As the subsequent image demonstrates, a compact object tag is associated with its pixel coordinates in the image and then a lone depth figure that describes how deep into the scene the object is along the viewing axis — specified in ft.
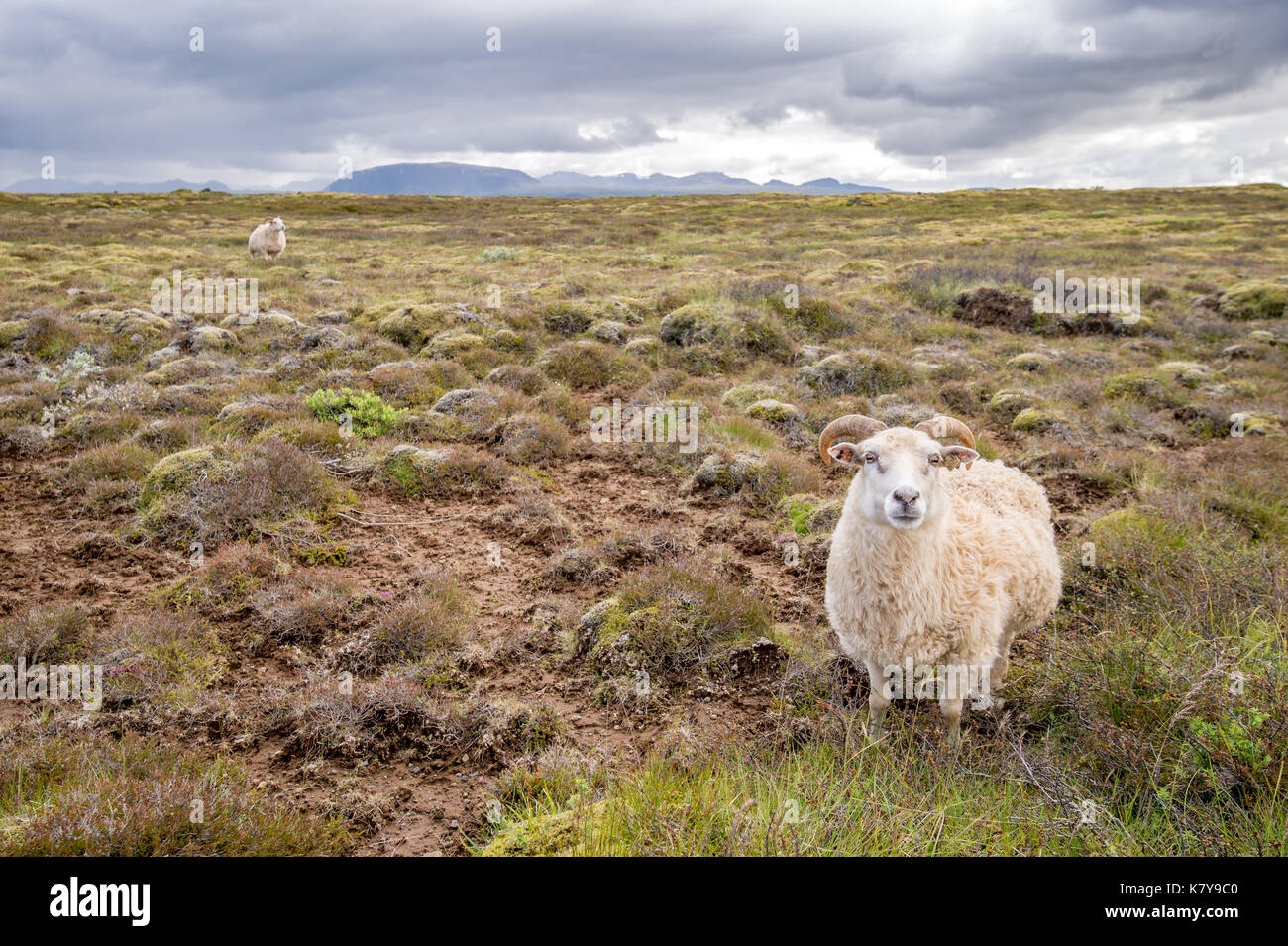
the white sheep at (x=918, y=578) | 13.97
